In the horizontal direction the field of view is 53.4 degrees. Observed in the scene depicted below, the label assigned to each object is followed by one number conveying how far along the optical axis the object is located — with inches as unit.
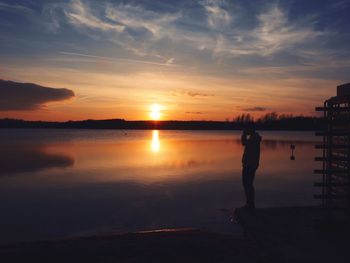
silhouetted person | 356.8
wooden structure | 283.9
